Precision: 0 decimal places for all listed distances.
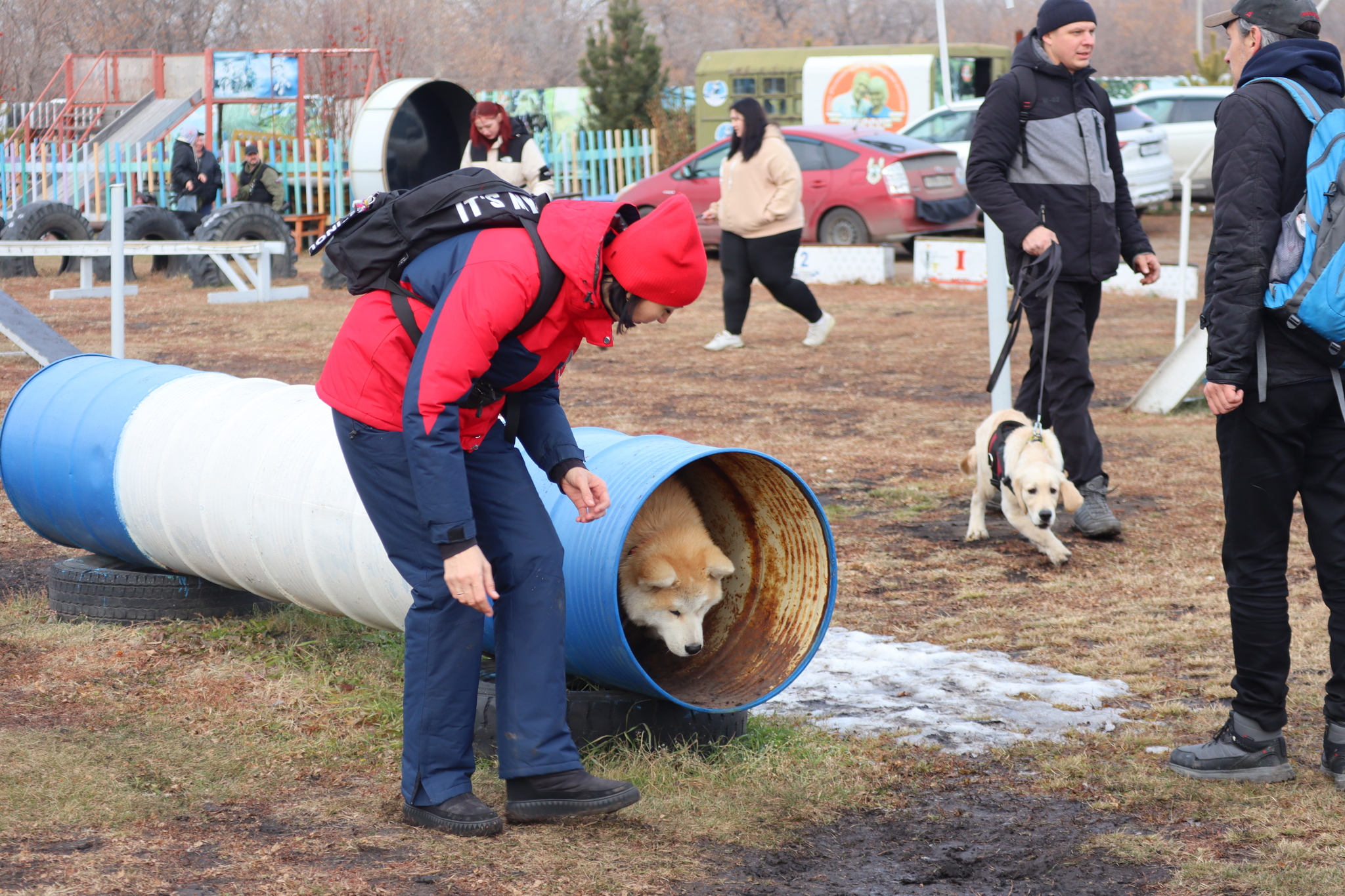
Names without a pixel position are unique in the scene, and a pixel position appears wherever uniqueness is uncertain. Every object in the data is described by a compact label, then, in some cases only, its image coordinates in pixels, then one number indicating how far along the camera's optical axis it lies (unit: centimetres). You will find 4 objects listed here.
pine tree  2678
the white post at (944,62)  2338
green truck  2452
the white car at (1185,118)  2083
